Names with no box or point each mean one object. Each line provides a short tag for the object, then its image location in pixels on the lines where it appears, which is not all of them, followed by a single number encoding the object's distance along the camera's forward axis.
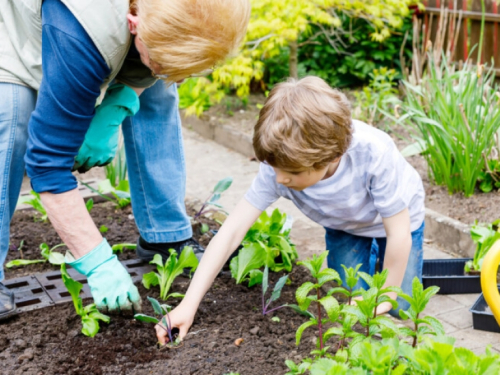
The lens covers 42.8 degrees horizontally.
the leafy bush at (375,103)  4.50
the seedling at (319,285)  1.61
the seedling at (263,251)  2.49
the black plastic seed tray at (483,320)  2.33
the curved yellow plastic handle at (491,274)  1.35
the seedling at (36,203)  3.30
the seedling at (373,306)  1.50
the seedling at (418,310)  1.46
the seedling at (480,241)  2.65
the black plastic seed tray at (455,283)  2.65
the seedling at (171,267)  2.44
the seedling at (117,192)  3.43
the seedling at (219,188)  3.02
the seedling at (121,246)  2.92
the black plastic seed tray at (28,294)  2.44
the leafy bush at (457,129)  3.11
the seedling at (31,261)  2.72
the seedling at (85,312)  2.16
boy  1.93
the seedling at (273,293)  2.24
